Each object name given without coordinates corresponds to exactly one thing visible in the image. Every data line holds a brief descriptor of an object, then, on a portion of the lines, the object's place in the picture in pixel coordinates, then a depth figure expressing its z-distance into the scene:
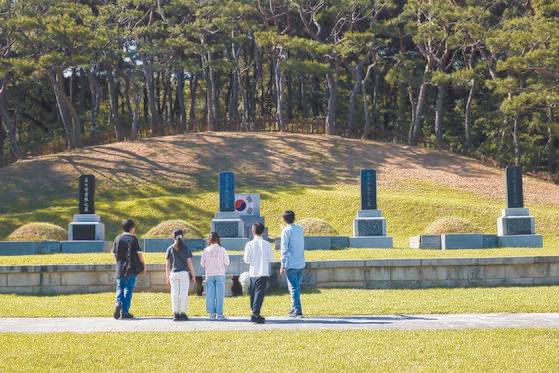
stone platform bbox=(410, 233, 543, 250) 23.89
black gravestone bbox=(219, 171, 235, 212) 26.11
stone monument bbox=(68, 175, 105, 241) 25.98
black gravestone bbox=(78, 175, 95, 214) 26.78
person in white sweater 12.26
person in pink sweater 12.70
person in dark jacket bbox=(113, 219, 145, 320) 12.76
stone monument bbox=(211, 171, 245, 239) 25.70
